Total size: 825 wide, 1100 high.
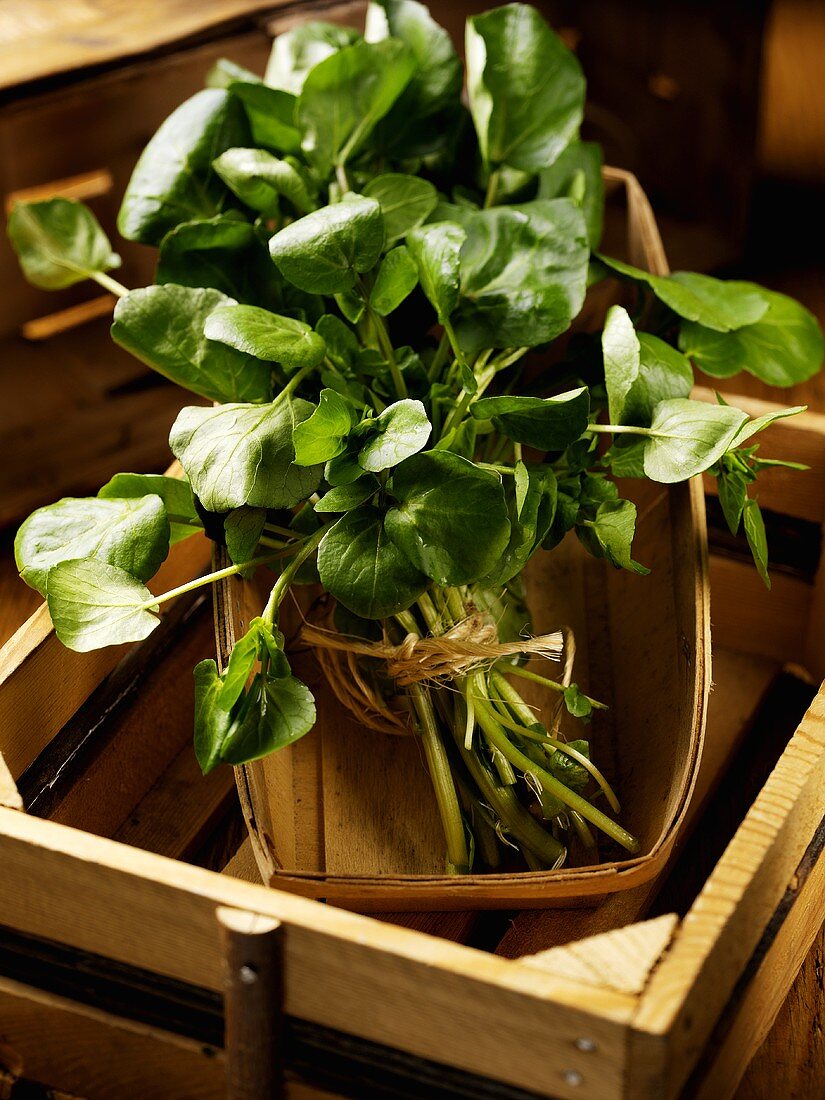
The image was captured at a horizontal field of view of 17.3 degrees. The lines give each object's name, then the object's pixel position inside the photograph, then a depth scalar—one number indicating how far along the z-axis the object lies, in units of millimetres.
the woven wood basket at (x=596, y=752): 792
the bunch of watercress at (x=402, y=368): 792
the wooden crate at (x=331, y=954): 716
